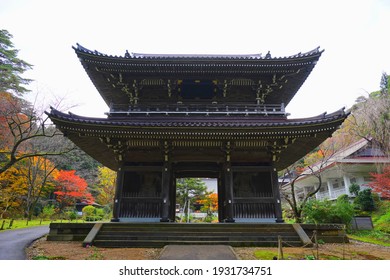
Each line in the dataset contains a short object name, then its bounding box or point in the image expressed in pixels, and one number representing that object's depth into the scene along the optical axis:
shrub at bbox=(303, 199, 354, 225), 13.82
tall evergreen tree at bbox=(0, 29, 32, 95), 32.94
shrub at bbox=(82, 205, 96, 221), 27.55
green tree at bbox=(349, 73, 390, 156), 19.42
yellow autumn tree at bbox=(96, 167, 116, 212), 38.34
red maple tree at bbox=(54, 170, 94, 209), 32.19
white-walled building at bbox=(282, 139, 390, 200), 23.95
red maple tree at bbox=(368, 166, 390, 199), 15.65
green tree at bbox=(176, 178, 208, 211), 30.16
